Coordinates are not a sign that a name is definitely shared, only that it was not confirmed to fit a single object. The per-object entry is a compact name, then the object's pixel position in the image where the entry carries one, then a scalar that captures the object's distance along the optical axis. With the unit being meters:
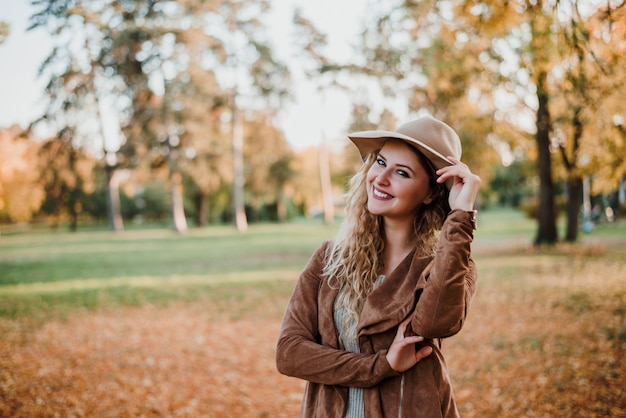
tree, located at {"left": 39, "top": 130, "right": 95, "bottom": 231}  14.70
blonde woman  1.65
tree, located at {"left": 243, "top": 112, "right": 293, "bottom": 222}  33.44
